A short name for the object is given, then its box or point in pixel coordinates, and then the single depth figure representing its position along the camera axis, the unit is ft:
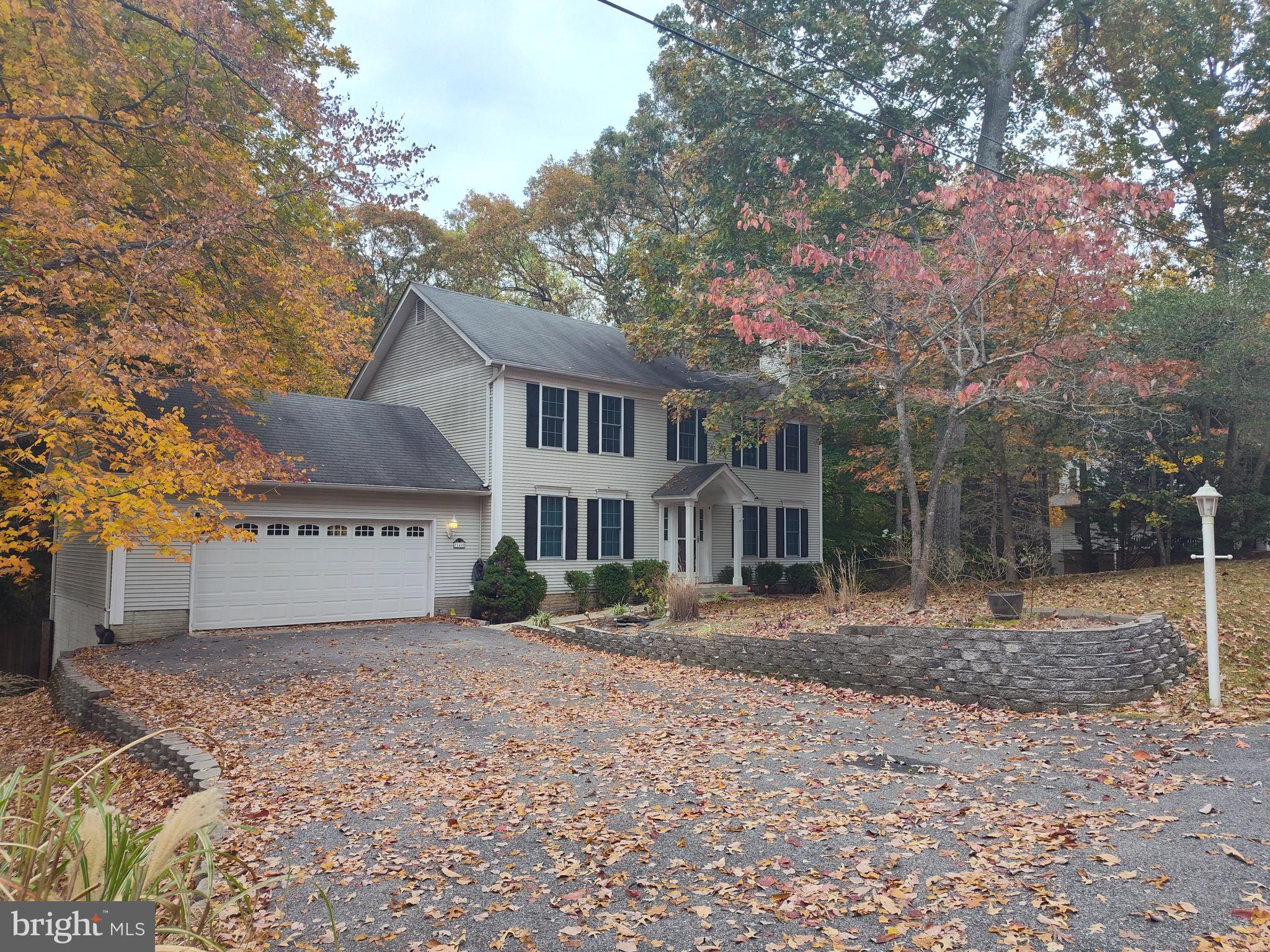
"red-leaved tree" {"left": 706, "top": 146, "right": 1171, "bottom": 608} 35.45
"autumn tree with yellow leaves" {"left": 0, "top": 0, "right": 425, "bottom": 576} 26.35
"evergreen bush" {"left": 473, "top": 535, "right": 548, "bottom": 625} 53.06
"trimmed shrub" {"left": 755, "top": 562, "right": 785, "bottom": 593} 67.87
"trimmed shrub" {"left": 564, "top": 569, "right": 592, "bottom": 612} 57.52
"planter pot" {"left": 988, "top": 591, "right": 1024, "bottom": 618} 30.66
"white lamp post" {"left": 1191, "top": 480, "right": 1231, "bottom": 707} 24.34
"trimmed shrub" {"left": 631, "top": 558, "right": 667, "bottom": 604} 58.39
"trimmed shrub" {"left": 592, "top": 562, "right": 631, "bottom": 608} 58.13
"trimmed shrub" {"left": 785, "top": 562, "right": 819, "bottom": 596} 69.00
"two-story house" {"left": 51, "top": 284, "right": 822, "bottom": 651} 47.29
